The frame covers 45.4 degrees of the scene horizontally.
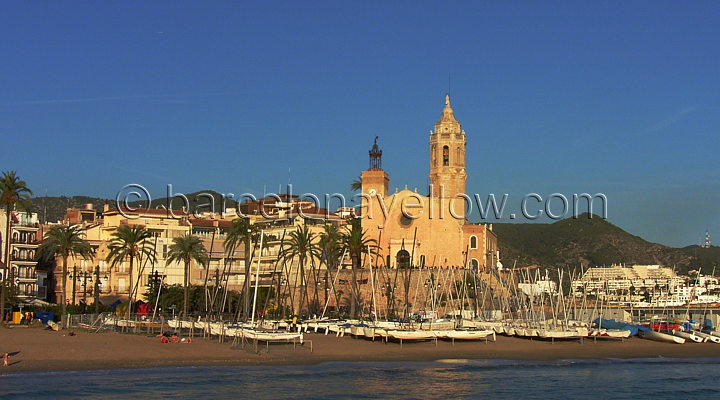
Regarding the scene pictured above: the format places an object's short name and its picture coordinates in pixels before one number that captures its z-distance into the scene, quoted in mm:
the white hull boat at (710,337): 62291
